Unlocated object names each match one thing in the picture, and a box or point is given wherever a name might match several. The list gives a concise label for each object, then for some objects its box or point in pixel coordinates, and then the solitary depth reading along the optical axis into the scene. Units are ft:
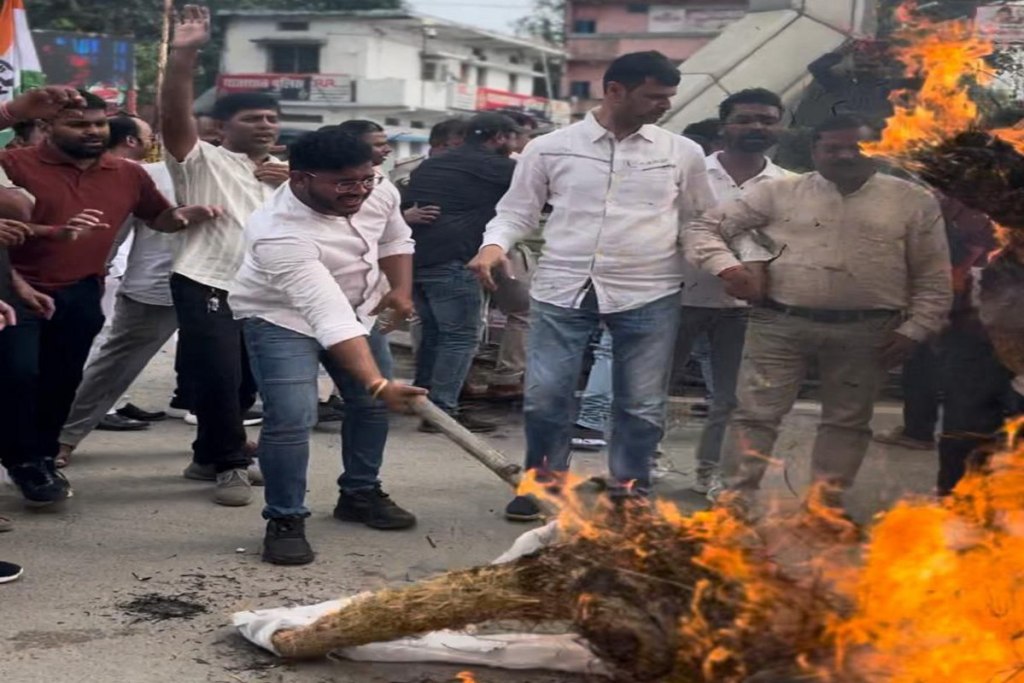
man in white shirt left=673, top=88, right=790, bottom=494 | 17.52
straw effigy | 10.46
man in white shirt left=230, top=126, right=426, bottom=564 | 15.71
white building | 119.96
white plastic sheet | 13.04
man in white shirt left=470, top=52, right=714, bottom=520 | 16.97
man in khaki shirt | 14.69
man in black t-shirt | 24.18
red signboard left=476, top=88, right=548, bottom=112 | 129.90
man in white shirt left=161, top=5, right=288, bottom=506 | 19.17
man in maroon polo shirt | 17.94
